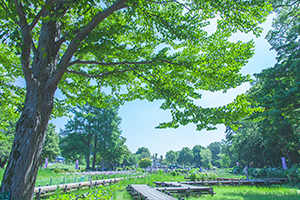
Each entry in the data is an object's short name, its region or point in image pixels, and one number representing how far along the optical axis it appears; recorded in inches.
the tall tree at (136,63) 130.0
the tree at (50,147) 1309.1
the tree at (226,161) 2685.0
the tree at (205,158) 3720.5
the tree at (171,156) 3956.7
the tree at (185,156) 3929.6
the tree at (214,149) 4948.8
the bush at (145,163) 1717.2
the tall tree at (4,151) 888.9
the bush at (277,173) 622.8
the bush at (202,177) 706.2
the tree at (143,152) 4589.1
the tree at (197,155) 3925.7
